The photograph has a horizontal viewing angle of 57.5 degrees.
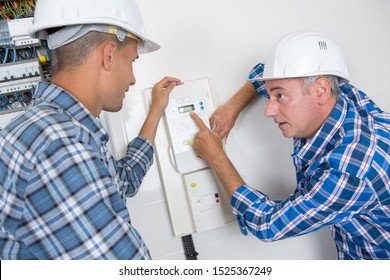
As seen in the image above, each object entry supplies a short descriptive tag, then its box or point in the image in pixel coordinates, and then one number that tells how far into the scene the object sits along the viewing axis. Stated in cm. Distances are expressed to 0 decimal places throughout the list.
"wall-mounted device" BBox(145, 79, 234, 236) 144
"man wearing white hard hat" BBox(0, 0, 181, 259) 75
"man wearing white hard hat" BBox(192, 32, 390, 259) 109
